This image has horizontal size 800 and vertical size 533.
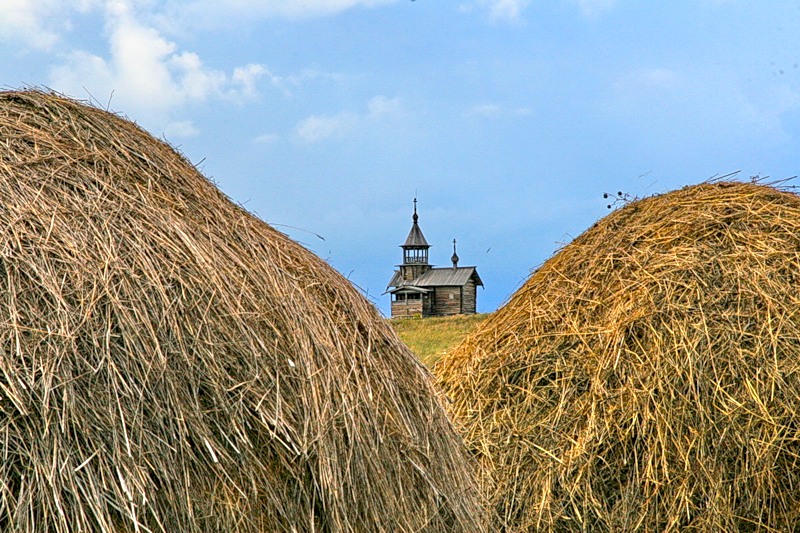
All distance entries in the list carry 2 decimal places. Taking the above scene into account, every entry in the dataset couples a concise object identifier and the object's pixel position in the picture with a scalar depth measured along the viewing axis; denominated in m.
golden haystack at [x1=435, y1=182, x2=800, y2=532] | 14.58
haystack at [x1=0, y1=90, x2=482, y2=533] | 8.58
